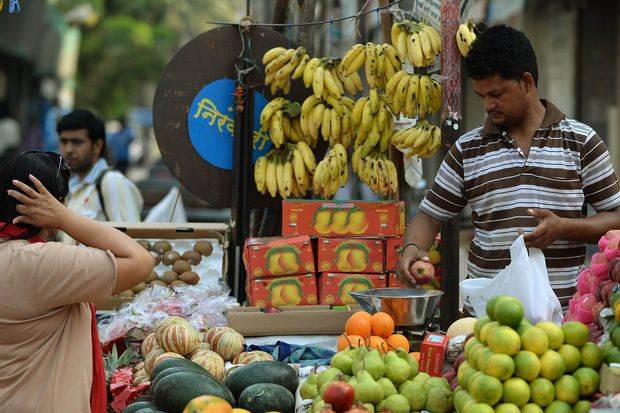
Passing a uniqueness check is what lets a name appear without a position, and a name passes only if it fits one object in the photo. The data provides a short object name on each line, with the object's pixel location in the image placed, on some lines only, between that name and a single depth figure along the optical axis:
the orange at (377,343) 7.16
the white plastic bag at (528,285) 6.80
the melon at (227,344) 8.62
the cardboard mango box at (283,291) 9.91
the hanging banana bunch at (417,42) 9.84
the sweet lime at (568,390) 5.34
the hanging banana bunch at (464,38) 9.36
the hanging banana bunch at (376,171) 10.38
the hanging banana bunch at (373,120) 10.32
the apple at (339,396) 5.34
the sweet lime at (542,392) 5.29
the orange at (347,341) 7.33
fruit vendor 7.71
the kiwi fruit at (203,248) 11.73
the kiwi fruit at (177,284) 11.12
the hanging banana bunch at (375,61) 10.24
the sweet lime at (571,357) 5.46
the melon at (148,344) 8.88
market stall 5.54
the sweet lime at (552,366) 5.35
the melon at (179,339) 8.60
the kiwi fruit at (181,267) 11.48
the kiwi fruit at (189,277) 11.38
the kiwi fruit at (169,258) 11.60
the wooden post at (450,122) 9.48
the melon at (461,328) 7.39
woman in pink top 5.96
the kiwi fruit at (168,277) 11.39
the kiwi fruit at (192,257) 11.62
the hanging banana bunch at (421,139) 9.98
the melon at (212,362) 8.00
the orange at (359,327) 7.48
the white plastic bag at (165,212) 14.95
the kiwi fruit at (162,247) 11.70
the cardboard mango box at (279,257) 9.90
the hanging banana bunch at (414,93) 9.86
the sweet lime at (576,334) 5.56
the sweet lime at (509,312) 5.48
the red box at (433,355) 6.71
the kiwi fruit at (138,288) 11.23
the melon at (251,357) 8.27
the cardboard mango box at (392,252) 10.11
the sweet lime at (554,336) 5.50
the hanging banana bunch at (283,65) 10.81
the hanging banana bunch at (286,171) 10.71
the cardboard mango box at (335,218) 10.11
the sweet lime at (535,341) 5.39
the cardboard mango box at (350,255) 10.06
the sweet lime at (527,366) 5.30
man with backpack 12.98
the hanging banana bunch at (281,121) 10.84
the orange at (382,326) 7.49
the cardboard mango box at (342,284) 10.03
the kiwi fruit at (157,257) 11.64
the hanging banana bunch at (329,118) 10.58
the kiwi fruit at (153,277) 11.38
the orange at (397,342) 7.40
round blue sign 11.40
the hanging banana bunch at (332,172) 10.46
